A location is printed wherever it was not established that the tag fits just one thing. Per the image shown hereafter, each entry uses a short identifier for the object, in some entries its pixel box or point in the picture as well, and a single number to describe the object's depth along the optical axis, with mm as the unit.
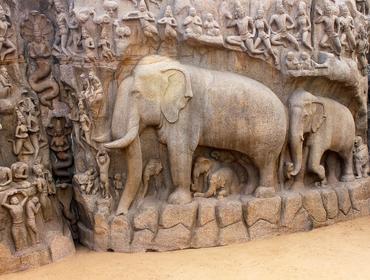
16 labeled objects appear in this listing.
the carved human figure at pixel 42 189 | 5676
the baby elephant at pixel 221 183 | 6094
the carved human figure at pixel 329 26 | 6535
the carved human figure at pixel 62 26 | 6012
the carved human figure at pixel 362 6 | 7418
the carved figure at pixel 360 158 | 7083
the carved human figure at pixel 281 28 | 6250
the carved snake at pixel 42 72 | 6203
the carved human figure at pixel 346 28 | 6661
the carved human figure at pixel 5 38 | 5672
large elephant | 5832
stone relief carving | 5750
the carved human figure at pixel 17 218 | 5379
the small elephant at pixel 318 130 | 6340
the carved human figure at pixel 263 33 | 6125
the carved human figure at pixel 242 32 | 6043
